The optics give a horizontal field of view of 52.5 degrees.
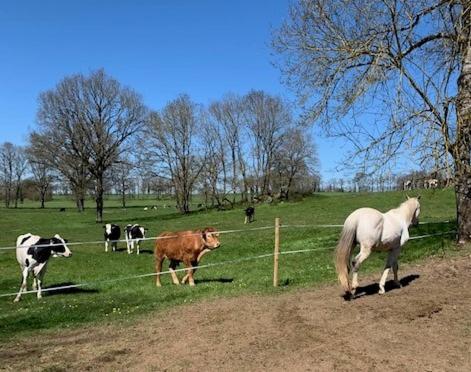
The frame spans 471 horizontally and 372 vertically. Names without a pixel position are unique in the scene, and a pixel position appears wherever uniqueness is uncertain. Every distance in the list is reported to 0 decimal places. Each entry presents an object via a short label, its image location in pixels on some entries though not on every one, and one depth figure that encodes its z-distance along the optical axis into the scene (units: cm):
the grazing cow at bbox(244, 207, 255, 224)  3821
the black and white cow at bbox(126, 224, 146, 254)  2478
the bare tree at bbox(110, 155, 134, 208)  5400
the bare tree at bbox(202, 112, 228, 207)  6762
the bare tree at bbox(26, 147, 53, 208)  5331
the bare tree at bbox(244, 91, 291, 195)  7006
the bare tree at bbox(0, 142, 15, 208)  9500
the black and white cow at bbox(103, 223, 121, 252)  2677
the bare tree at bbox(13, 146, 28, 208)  9588
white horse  840
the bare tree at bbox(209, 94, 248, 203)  7081
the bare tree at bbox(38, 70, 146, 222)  5216
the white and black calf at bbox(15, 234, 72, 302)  1280
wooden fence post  1126
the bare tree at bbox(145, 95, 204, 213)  6178
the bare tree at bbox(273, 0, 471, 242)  1050
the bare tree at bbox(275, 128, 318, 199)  6925
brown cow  1248
